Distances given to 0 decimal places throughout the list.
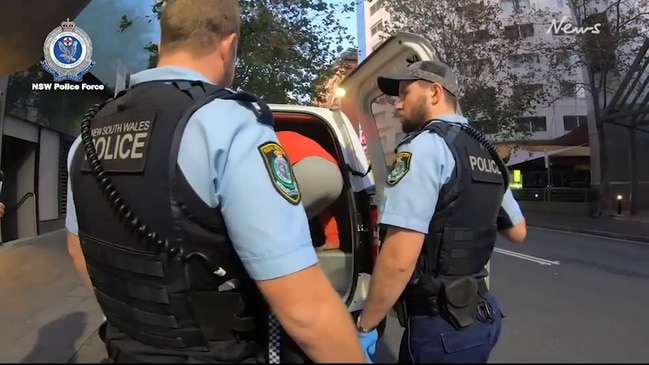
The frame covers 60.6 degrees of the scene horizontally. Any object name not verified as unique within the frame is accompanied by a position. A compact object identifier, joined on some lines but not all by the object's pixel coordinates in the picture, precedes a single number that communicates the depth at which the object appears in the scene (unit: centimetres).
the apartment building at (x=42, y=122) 1095
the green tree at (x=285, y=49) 1138
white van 292
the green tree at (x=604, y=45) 1836
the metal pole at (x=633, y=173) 1917
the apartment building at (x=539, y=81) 2108
